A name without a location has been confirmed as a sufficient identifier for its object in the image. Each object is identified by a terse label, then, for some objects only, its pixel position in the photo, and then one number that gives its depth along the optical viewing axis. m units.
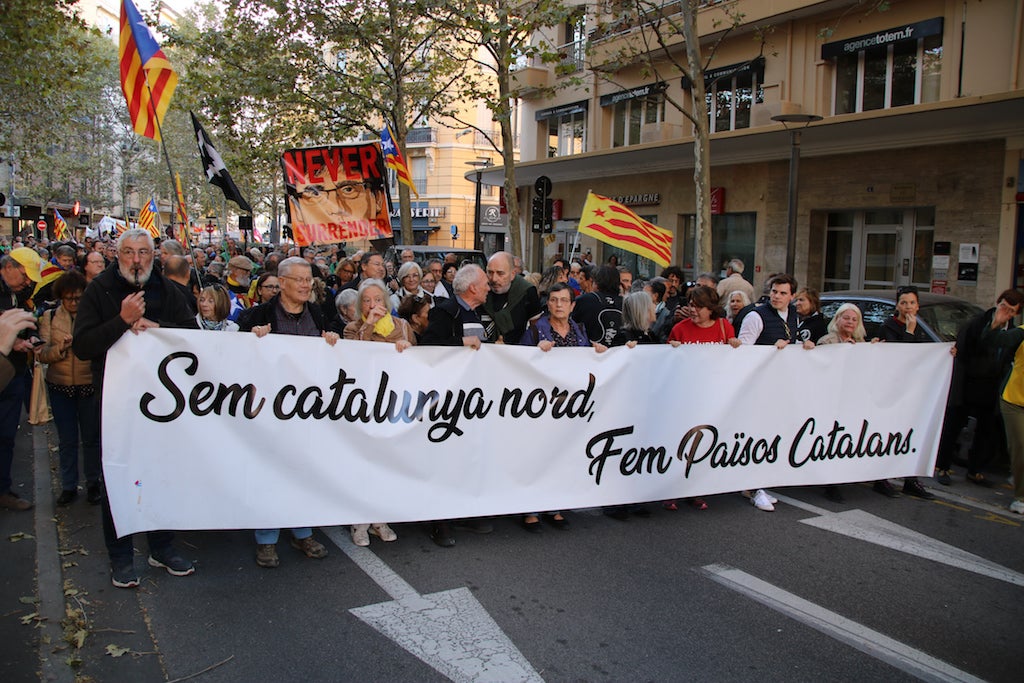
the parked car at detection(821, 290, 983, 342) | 8.12
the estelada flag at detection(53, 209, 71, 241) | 28.39
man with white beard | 4.37
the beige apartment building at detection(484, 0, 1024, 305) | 15.22
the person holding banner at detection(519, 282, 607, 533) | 5.72
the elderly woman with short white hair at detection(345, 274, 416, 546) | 5.39
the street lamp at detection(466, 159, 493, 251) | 21.23
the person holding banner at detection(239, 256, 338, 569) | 4.96
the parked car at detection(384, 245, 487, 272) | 16.48
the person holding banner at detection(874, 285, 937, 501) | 7.08
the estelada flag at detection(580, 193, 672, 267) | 10.02
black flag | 8.92
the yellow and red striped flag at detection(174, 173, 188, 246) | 5.91
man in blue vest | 6.70
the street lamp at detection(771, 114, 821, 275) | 14.13
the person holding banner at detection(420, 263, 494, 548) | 5.58
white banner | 4.59
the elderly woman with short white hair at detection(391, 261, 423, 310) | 8.52
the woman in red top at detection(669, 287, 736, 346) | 6.25
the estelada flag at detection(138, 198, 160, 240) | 25.02
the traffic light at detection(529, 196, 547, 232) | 15.16
